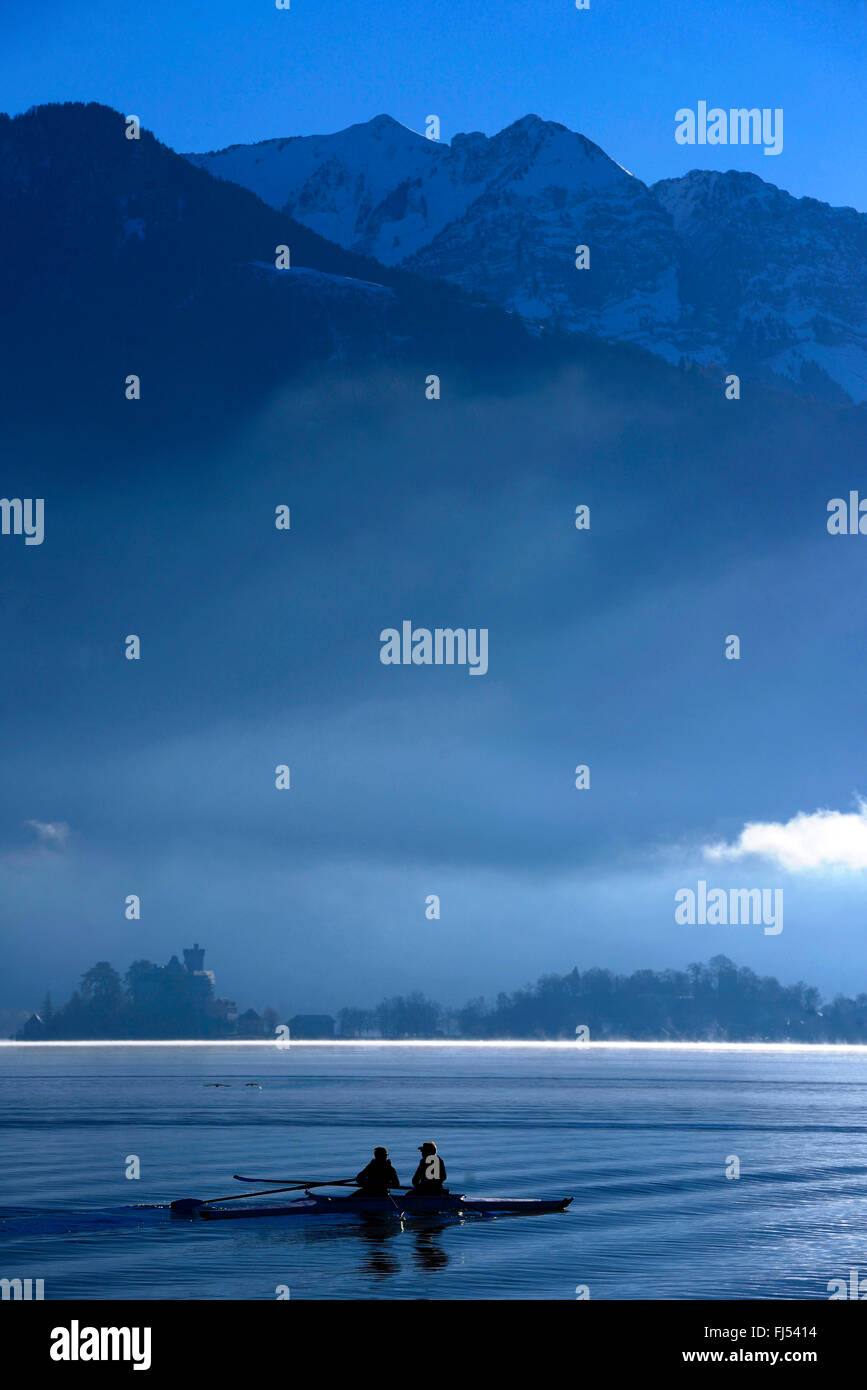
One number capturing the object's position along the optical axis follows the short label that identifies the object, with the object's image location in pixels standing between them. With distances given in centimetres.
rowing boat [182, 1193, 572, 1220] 5978
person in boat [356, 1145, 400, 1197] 6009
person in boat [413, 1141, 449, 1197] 5991
